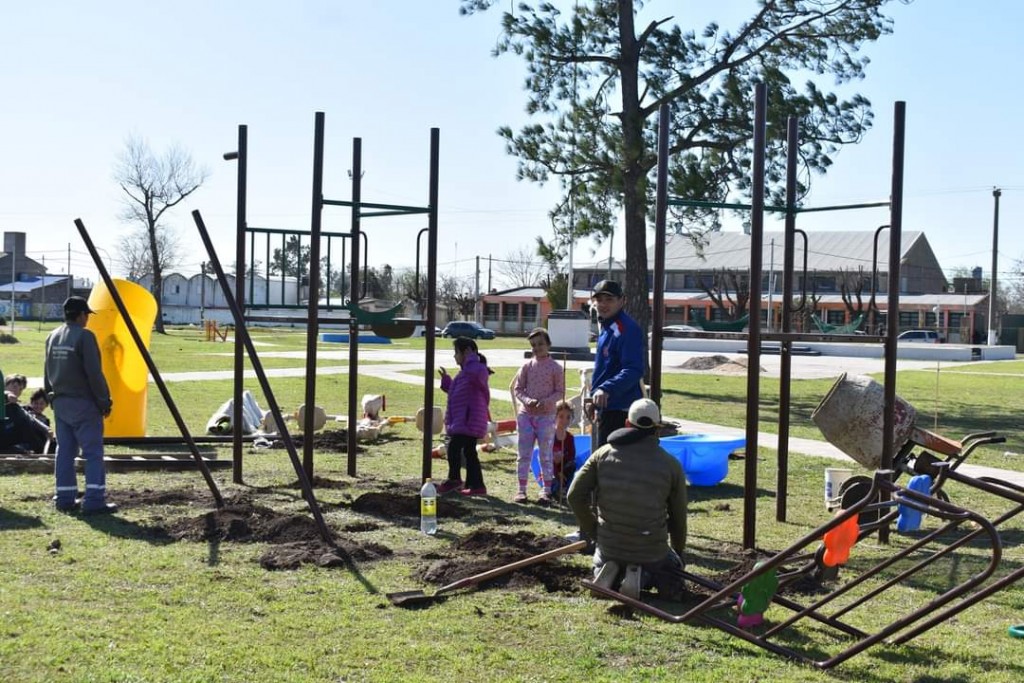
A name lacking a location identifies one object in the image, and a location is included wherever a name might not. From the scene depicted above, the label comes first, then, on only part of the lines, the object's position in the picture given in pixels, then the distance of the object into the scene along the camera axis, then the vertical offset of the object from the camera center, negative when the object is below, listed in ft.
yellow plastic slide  42.98 -2.18
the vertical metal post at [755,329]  25.72 -0.42
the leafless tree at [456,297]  289.33 +2.40
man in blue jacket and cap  25.07 -1.20
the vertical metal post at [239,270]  34.88 +0.99
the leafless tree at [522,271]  331.36 +11.42
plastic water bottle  27.53 -5.09
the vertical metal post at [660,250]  25.61 +1.39
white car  216.95 -4.38
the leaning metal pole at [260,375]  25.34 -1.77
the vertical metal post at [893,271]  26.86 +1.04
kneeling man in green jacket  20.10 -3.62
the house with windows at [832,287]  243.19 +6.52
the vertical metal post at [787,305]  28.99 +0.18
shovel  20.57 -5.37
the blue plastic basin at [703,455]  35.78 -4.72
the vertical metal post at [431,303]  33.42 +0.06
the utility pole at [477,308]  280.51 -0.67
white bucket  32.42 -4.93
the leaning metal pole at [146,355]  28.55 -1.51
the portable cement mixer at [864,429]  29.66 -3.15
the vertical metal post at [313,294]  33.22 +0.27
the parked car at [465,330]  214.69 -4.82
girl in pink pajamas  32.60 -2.92
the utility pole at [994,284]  191.21 +5.45
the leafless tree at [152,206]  227.20 +19.45
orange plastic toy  16.88 -3.49
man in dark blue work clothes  29.43 -2.83
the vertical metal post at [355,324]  36.89 -0.67
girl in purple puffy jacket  33.47 -3.17
